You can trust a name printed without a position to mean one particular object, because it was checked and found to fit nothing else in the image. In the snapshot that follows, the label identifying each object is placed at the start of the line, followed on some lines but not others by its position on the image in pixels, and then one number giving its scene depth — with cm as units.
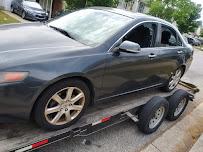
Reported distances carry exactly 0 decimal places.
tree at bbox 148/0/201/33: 2580
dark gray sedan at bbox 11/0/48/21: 1306
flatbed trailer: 185
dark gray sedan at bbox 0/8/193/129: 182
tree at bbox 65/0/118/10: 1316
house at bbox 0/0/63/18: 1838
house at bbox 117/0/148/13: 2298
